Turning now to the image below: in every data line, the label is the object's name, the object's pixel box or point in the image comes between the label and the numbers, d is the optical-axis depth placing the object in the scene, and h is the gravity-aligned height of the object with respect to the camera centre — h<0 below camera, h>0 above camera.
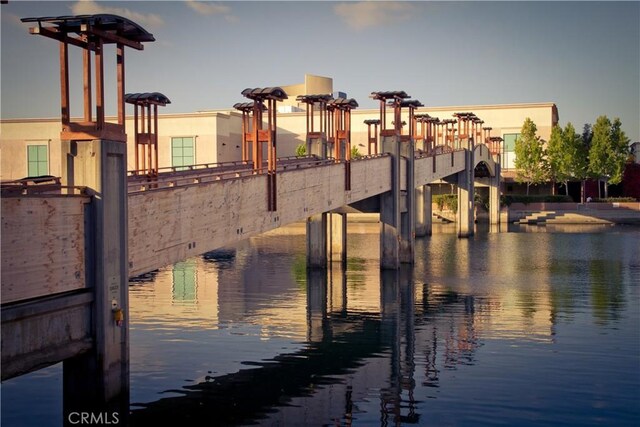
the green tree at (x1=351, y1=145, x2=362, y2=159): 103.15 +5.88
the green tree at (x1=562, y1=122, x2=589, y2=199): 101.06 +5.00
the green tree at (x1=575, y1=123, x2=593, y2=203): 101.81 +3.56
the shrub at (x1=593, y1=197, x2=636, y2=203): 97.62 -0.38
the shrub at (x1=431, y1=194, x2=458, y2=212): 93.44 -0.36
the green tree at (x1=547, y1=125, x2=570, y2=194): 101.19 +4.89
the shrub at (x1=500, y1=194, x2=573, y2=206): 98.56 -0.20
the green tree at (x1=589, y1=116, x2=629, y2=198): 101.19 +5.41
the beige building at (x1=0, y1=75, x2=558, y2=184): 102.94 +8.44
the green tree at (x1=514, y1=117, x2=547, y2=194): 102.94 +4.86
